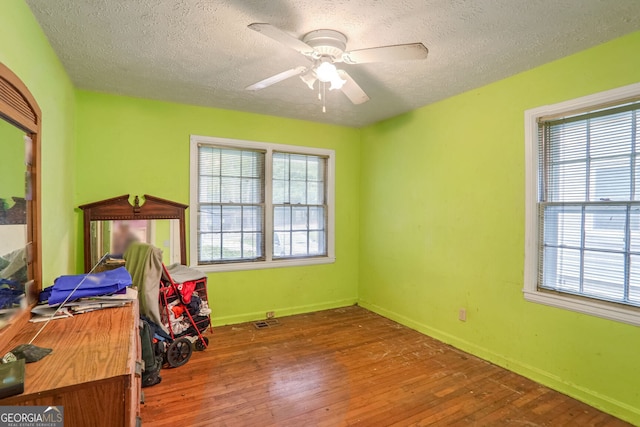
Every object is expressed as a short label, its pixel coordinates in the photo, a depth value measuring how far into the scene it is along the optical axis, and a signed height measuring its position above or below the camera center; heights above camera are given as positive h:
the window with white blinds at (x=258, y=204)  3.79 +0.02
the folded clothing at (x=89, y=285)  1.75 -0.46
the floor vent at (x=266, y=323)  3.80 -1.40
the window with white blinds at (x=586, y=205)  2.21 +0.04
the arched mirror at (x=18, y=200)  1.43 +0.02
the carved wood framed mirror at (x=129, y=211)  3.20 -0.07
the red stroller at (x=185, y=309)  2.87 -0.96
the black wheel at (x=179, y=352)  2.78 -1.28
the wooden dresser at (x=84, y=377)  1.03 -0.58
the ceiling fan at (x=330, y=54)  1.75 +0.90
